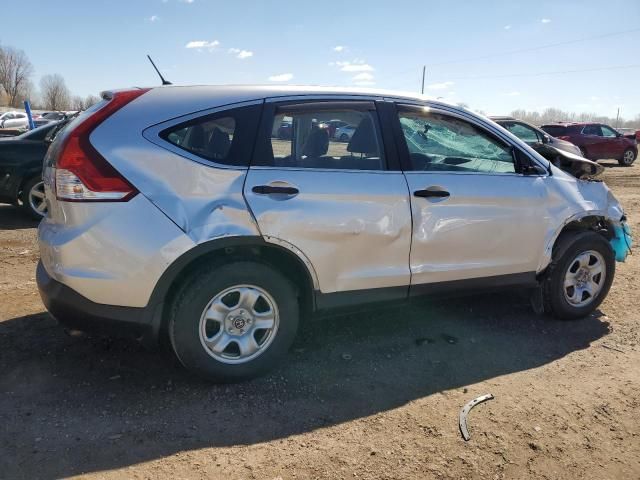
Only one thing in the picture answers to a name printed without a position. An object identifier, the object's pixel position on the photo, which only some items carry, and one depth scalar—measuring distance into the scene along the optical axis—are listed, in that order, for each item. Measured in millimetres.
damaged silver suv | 2756
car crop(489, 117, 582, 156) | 13445
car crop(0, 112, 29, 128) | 30391
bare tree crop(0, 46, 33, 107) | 91875
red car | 18875
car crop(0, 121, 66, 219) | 7266
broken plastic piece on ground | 2772
